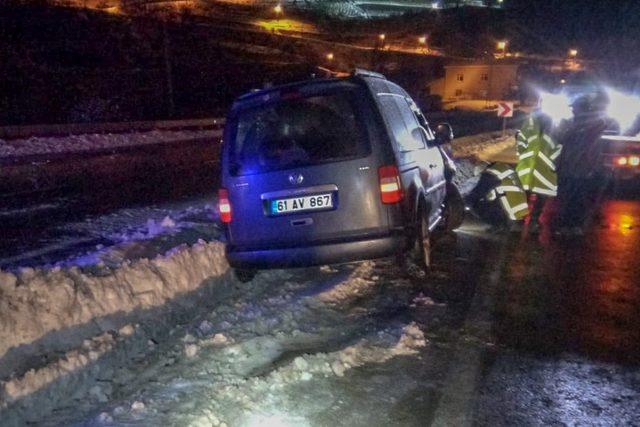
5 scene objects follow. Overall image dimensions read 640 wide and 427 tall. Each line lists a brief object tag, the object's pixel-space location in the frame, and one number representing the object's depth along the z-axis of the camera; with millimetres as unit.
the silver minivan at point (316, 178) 5570
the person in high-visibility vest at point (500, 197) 9820
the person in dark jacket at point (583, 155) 12234
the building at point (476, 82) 59875
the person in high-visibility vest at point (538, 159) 10625
